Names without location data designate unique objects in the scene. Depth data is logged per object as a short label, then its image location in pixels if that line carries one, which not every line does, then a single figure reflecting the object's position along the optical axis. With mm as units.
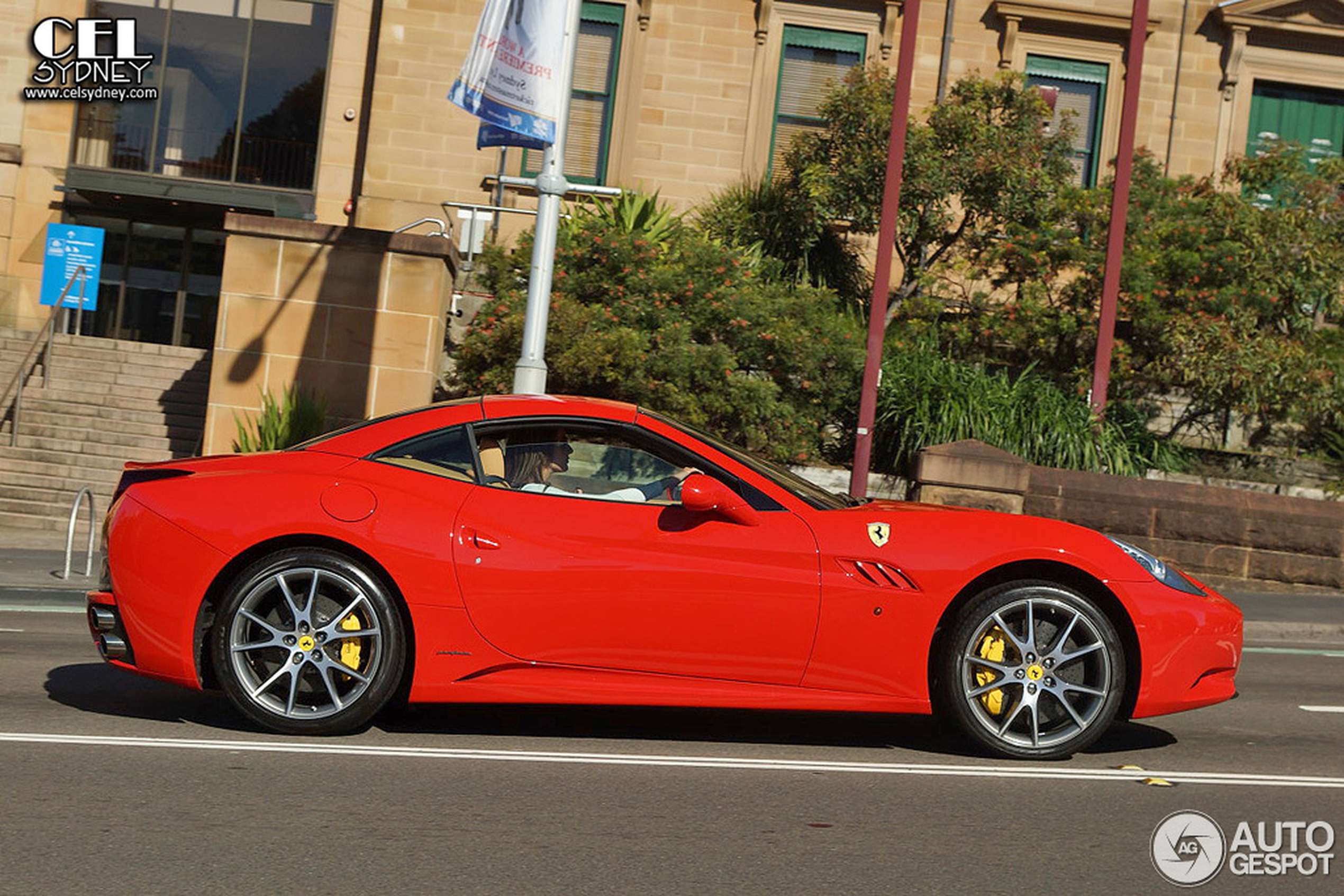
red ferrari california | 5695
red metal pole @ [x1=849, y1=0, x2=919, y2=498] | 14250
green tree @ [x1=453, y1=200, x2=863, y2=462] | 13797
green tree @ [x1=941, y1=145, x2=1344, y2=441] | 15820
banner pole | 10953
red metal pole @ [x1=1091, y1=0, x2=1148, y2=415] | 15703
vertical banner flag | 10742
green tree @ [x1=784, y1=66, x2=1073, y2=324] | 17562
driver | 5977
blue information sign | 21422
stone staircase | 15125
